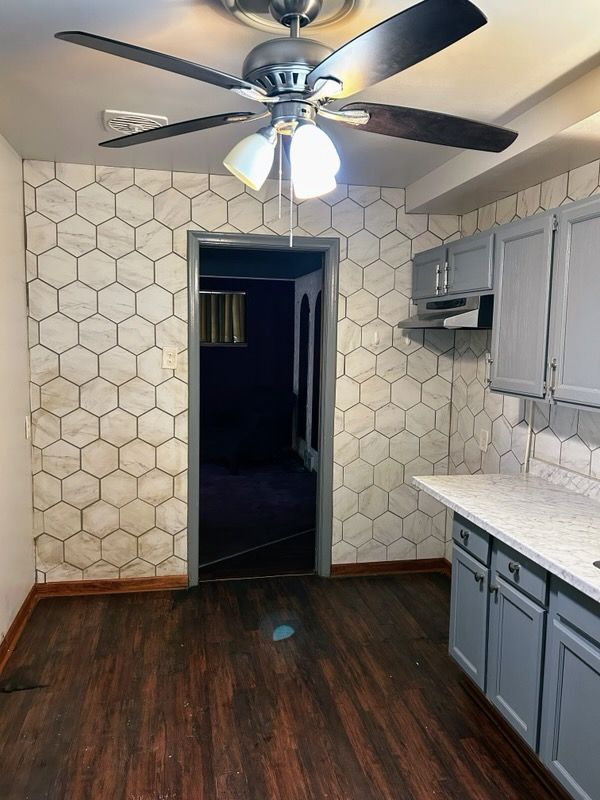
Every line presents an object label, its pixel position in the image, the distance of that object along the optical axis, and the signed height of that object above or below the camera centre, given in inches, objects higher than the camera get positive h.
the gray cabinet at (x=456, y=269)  109.1 +17.0
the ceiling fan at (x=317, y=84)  43.1 +23.4
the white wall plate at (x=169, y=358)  135.6 -2.8
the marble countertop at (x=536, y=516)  71.1 -24.4
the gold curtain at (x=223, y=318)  290.2 +14.3
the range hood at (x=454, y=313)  109.7 +7.8
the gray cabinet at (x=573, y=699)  67.9 -41.7
